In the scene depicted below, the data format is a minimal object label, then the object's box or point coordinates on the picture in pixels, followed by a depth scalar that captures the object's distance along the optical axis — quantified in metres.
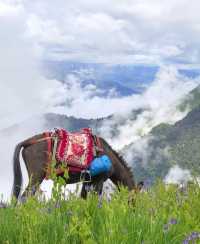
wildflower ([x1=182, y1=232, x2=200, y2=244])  2.78
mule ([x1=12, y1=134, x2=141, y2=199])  10.49
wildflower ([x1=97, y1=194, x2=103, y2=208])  4.19
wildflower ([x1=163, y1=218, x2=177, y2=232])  3.28
